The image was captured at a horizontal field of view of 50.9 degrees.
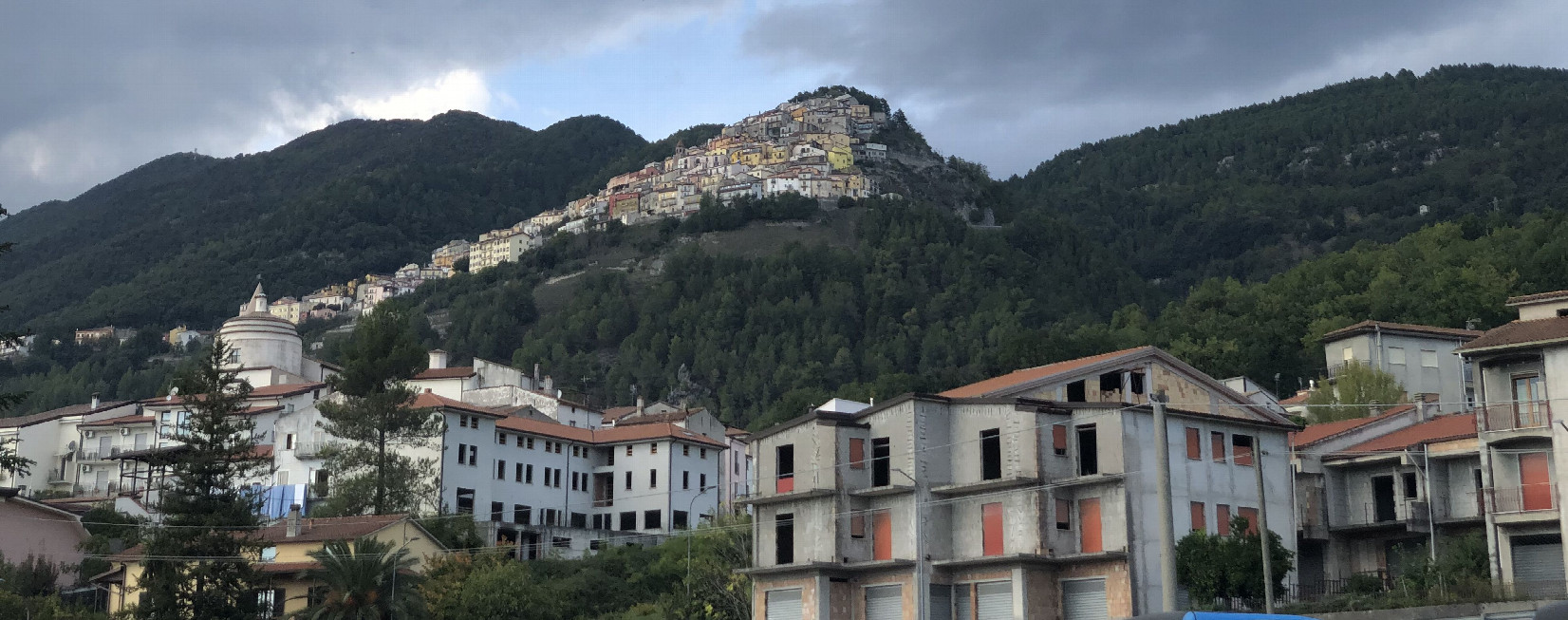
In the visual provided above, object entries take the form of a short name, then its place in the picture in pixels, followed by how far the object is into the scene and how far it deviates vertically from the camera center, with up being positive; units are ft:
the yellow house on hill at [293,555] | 216.74 +12.00
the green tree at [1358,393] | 253.44 +37.68
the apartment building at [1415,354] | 277.03 +47.30
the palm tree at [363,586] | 198.18 +6.99
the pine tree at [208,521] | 192.65 +14.80
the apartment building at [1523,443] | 161.38 +18.93
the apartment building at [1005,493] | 172.04 +16.06
